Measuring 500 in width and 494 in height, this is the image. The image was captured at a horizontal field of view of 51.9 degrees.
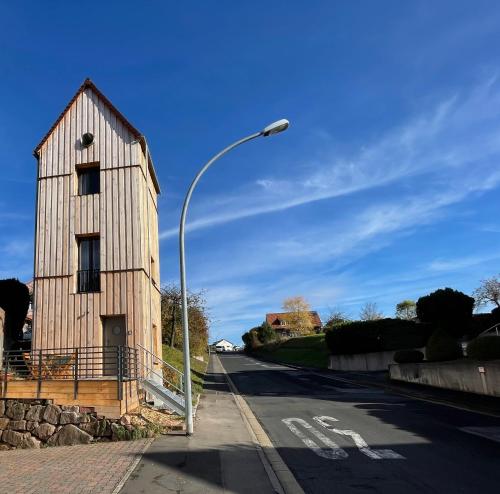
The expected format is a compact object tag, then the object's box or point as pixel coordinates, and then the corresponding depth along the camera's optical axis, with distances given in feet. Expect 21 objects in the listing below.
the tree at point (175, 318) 138.10
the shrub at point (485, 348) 54.03
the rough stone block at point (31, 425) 38.29
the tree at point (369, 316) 245.98
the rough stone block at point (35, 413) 38.37
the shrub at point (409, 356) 78.38
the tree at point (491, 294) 194.08
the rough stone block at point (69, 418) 37.70
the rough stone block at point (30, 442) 37.39
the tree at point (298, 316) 319.39
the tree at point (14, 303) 75.20
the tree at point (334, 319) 240.01
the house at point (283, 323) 344.90
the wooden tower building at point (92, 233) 58.23
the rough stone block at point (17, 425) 38.45
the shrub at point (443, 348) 68.64
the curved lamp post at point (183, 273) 36.96
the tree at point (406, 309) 296.83
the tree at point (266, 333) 285.23
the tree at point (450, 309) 89.35
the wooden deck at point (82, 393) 38.32
